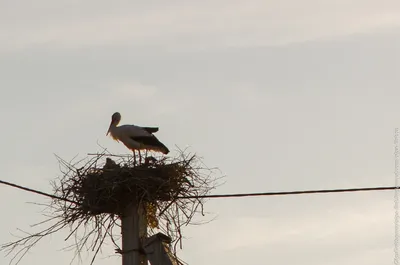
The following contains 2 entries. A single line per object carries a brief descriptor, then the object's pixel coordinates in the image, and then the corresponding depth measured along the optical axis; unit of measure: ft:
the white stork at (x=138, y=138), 83.66
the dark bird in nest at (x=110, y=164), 61.09
